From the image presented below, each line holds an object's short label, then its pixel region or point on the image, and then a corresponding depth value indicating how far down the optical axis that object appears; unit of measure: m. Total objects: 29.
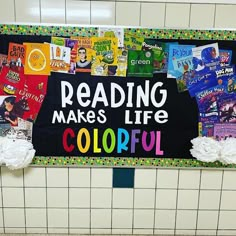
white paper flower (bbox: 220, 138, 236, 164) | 1.85
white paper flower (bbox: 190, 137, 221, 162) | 1.84
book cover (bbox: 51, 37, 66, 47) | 1.78
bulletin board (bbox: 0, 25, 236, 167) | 1.79
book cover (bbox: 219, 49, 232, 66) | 1.82
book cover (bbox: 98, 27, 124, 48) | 1.78
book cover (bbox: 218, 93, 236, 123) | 1.87
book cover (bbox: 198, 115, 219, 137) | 1.89
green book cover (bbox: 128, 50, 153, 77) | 1.80
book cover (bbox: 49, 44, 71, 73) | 1.79
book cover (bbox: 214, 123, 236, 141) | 1.90
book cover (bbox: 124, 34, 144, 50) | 1.79
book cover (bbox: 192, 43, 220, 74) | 1.81
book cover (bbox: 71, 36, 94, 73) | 1.79
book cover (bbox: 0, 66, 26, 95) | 1.81
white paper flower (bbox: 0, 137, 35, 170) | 1.82
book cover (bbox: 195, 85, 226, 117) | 1.86
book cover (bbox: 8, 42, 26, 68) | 1.78
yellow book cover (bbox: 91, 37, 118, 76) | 1.79
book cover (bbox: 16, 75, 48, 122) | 1.83
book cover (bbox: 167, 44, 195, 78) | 1.81
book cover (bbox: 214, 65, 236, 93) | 1.84
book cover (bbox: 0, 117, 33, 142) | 1.87
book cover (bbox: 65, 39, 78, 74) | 1.79
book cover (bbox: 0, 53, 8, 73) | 1.79
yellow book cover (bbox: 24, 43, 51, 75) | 1.79
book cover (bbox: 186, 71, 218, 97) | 1.84
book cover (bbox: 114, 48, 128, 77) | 1.80
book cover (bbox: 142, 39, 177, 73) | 1.79
